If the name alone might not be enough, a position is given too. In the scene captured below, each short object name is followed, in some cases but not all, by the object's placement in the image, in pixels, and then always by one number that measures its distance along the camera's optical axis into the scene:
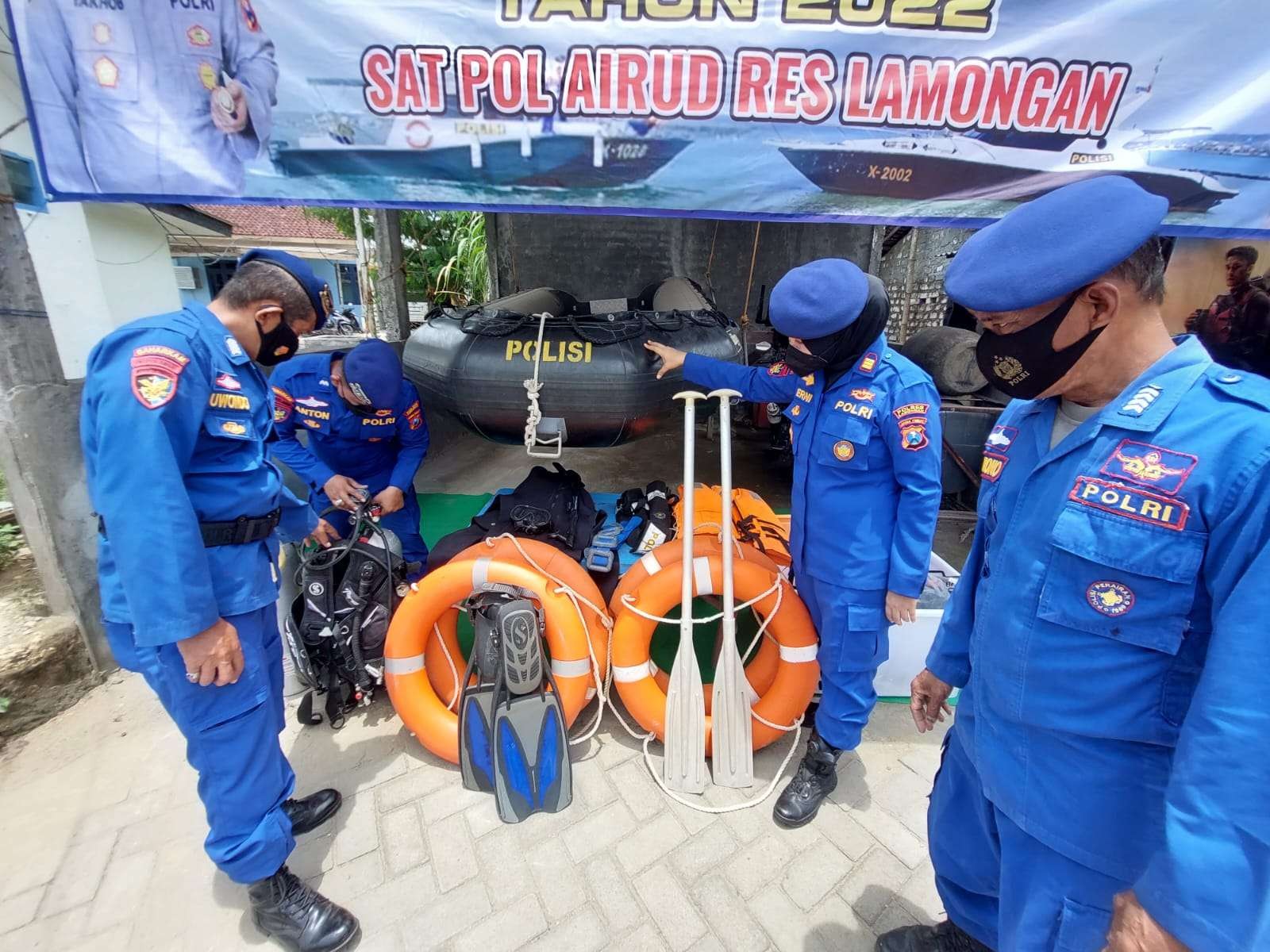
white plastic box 2.10
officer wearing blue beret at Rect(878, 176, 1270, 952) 0.60
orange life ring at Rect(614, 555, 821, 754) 1.87
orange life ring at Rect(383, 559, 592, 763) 1.86
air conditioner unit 11.46
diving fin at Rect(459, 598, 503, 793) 1.80
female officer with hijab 1.55
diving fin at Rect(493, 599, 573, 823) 1.73
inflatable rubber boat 2.30
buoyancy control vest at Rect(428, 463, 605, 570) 2.18
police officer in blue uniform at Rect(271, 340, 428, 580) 2.21
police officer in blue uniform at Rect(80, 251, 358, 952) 1.08
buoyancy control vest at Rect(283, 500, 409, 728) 1.96
